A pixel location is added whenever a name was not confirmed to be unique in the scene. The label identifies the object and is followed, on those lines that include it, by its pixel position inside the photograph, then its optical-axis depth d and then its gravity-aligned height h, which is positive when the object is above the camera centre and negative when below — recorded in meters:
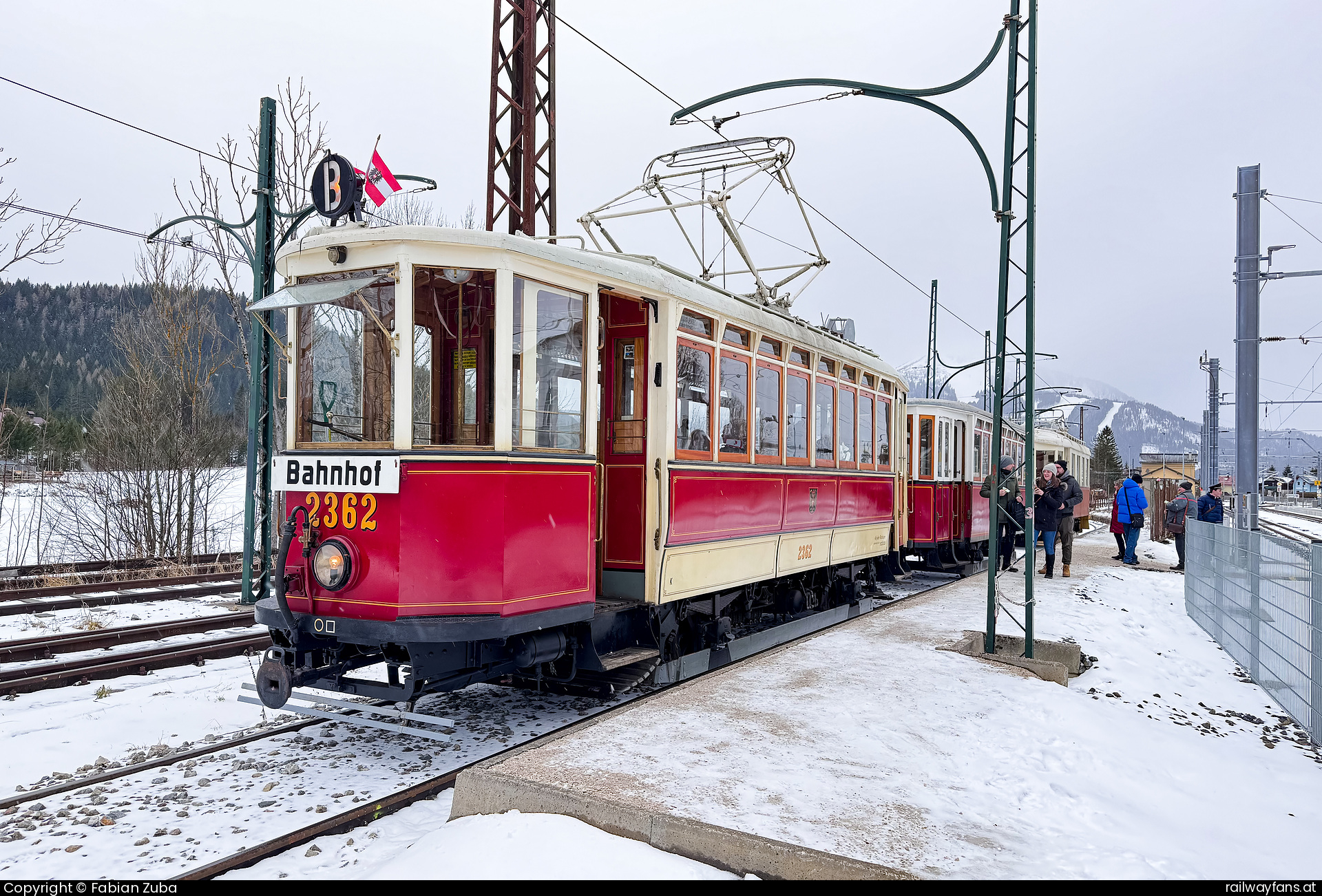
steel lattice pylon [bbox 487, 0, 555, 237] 13.68 +5.16
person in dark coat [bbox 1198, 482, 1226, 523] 14.80 -0.69
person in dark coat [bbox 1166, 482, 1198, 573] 15.91 -0.82
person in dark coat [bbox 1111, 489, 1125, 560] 17.06 -1.23
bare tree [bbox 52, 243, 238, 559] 17.41 +0.26
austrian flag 6.71 +2.08
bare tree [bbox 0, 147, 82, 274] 12.33 +2.91
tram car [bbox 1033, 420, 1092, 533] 23.56 +0.33
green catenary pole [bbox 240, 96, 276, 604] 11.16 +0.85
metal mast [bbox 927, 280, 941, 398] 28.72 +3.32
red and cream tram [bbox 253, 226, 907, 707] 5.45 -0.02
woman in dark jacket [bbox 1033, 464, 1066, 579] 14.02 -0.70
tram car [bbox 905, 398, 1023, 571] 15.55 -0.34
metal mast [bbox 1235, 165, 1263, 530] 12.48 +1.91
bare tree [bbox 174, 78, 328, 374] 15.27 +4.73
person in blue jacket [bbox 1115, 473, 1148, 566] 16.22 -0.77
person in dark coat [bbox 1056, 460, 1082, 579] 14.02 -0.86
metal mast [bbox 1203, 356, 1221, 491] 29.36 +1.61
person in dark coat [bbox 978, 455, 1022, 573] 14.62 -1.09
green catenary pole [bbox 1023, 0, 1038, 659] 7.60 +1.88
